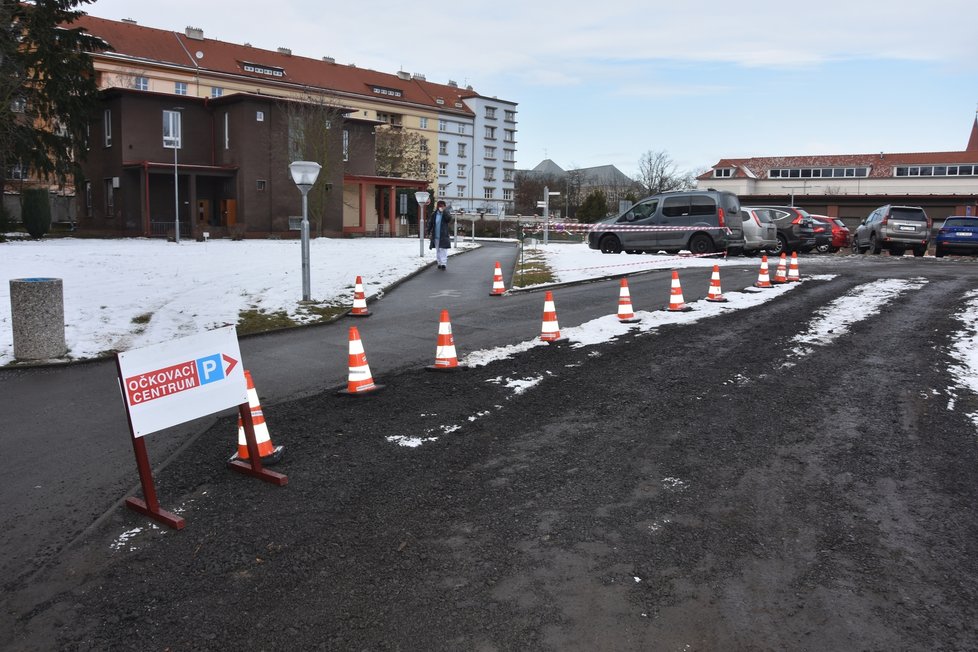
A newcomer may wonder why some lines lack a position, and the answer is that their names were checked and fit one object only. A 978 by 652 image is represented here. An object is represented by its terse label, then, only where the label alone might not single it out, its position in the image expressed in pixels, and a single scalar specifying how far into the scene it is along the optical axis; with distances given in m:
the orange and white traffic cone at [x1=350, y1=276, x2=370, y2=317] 13.72
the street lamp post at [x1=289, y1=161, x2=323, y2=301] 14.45
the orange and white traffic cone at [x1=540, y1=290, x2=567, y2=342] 10.38
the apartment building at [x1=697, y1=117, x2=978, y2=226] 75.38
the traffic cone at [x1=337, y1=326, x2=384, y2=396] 7.73
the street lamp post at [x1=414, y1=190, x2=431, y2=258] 25.83
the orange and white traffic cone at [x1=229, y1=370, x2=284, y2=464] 5.80
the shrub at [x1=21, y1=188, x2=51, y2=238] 33.94
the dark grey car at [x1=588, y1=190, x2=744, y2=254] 22.25
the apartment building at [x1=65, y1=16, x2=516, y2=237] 39.06
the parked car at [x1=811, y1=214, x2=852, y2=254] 28.33
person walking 22.16
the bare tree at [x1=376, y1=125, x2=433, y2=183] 57.91
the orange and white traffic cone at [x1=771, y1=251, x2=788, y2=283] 16.67
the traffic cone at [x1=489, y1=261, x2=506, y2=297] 16.09
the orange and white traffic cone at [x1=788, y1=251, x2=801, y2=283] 17.27
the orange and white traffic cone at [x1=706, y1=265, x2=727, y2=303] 13.88
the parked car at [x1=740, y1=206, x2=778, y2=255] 23.41
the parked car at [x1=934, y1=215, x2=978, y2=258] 24.62
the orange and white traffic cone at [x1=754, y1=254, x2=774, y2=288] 15.77
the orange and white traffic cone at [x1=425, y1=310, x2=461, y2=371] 8.82
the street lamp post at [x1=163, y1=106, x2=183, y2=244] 39.43
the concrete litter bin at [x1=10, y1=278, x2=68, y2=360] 9.88
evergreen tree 32.62
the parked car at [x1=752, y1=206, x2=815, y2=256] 25.56
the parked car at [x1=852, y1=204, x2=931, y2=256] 25.17
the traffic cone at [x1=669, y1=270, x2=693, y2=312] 12.74
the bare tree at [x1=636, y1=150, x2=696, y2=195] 88.31
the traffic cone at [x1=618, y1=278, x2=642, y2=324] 11.84
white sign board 4.88
